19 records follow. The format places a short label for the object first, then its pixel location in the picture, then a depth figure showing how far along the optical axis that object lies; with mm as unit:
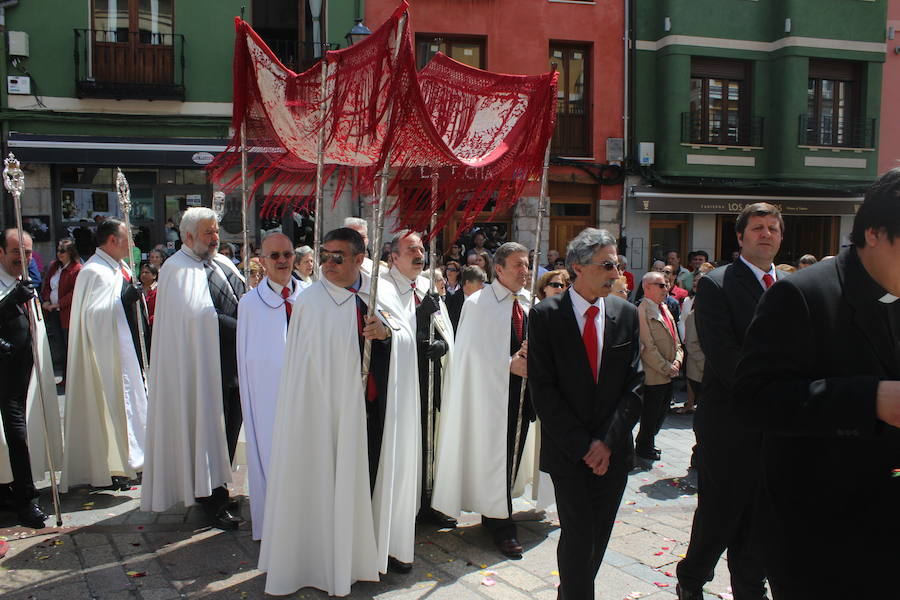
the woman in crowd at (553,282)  5793
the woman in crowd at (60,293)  9156
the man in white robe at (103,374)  5703
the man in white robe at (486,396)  4945
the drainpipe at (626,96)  16609
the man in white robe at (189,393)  4984
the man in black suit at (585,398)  3281
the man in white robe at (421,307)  4902
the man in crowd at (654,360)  6973
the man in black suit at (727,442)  3484
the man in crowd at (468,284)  6098
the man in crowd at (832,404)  1980
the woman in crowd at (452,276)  10219
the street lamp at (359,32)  10284
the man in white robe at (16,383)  4926
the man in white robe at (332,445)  3902
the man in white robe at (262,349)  4777
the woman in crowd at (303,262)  6797
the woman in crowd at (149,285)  8195
